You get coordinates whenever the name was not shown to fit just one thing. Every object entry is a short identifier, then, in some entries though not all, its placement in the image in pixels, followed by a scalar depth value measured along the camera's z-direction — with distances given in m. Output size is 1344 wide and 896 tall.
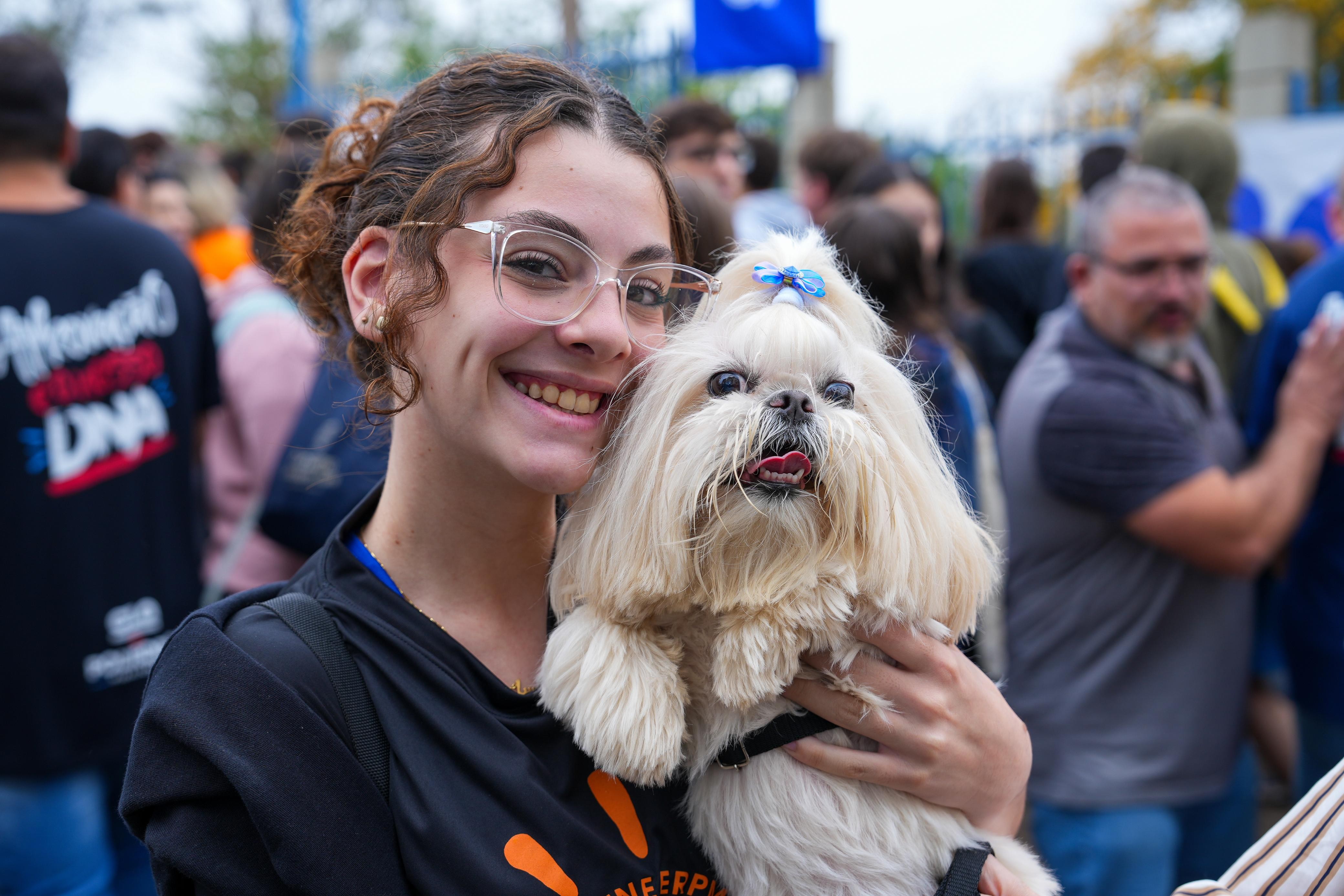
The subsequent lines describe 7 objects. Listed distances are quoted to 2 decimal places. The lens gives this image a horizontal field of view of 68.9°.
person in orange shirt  5.62
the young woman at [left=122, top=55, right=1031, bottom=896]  1.26
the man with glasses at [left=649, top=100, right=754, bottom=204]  4.76
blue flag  5.82
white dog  1.40
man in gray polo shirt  3.02
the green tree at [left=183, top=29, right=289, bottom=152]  23.27
